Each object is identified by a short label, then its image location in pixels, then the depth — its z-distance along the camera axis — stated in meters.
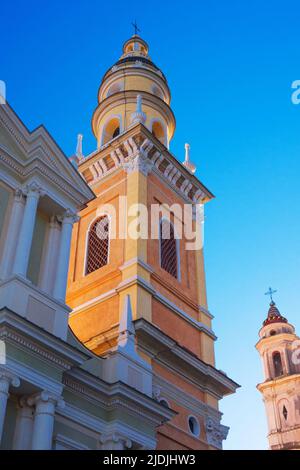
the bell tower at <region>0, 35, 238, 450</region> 12.10
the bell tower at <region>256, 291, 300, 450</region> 40.66
